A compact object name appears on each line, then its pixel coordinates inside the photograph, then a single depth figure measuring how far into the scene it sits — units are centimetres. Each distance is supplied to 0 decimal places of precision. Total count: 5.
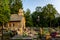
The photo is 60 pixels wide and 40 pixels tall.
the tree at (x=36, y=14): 3954
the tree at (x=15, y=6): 3039
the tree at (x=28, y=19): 3258
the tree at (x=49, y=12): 3579
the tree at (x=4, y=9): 1492
